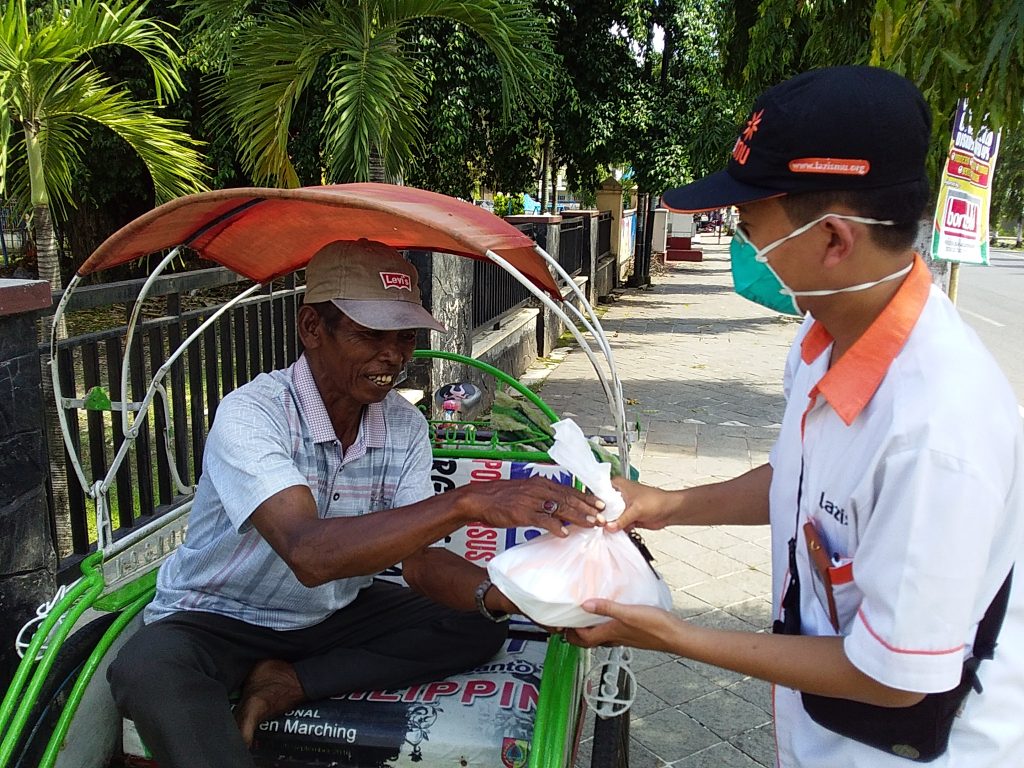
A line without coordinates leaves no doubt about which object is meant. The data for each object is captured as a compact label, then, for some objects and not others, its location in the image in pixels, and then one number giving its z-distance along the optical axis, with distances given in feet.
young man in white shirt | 3.94
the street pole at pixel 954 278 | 14.65
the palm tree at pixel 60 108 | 14.19
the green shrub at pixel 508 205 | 53.72
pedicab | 6.36
